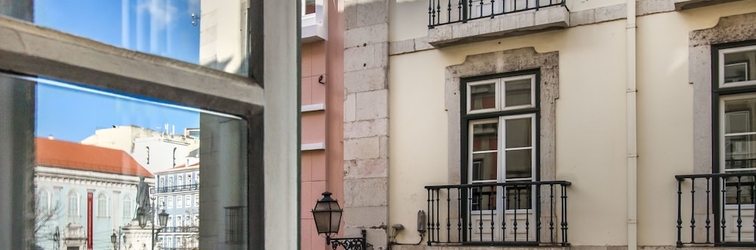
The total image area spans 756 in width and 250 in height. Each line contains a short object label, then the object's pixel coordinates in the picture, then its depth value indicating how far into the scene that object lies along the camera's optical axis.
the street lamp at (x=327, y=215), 7.50
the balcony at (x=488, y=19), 7.49
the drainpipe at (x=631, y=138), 7.14
